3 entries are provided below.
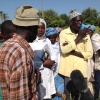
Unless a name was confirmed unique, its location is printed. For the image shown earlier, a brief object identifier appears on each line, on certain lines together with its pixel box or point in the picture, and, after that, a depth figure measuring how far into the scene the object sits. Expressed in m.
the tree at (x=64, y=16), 42.39
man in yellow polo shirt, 2.08
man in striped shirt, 1.01
